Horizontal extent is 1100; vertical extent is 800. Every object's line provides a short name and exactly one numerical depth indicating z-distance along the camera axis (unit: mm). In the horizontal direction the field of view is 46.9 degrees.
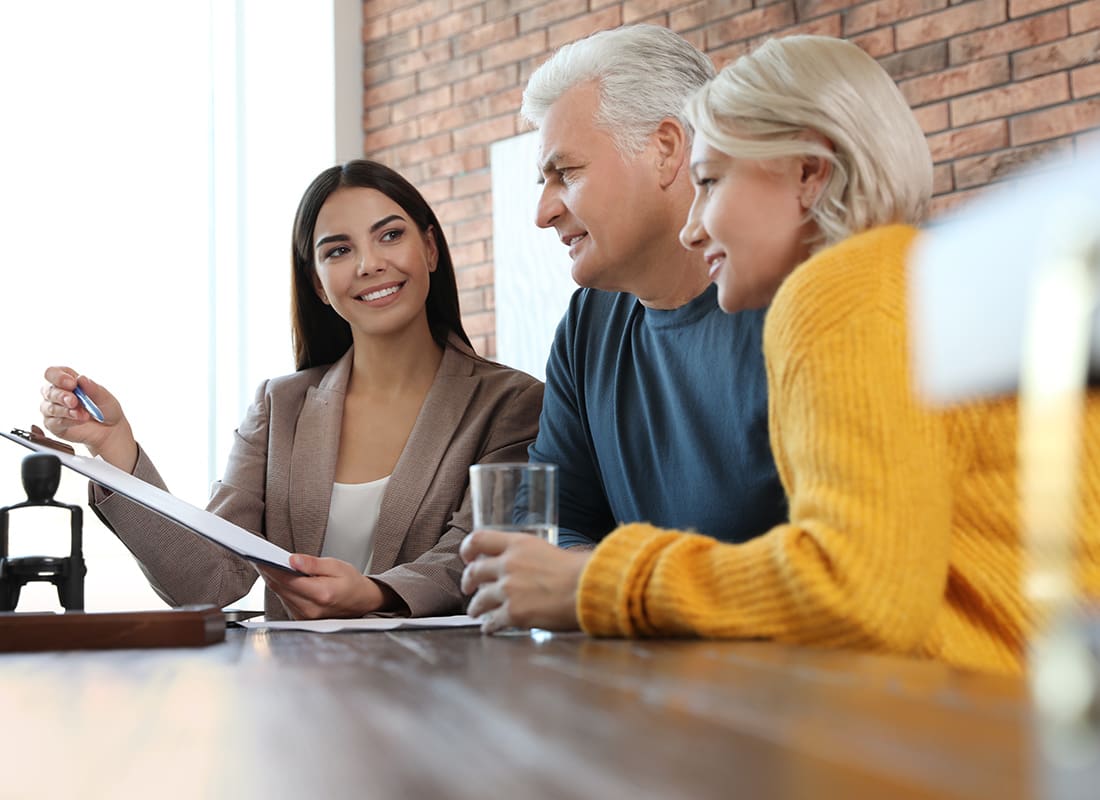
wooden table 408
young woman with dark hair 2000
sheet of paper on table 1379
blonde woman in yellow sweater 942
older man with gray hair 1708
